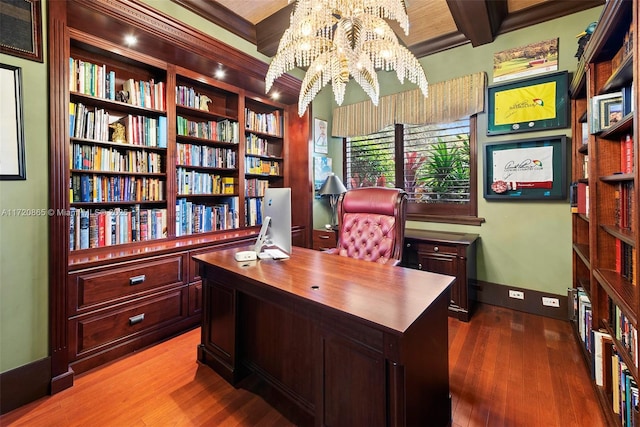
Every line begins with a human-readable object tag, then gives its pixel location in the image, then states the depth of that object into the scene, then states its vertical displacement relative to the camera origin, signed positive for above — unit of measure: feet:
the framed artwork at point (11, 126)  5.19 +1.56
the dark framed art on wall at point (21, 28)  5.22 +3.41
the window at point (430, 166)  10.27 +1.70
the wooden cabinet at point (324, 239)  11.70 -1.21
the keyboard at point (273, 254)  6.43 -1.00
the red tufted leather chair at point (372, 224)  7.62 -0.38
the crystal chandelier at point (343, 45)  5.42 +3.36
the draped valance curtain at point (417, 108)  9.68 +3.89
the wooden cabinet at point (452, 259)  8.66 -1.55
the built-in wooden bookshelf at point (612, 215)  4.21 -0.09
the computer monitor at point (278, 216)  6.07 -0.13
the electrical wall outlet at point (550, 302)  8.73 -2.81
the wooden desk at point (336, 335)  3.54 -1.91
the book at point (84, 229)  7.07 -0.44
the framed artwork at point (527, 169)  8.53 +1.25
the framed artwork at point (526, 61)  8.64 +4.62
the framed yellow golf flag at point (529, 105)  8.45 +3.23
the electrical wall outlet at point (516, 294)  9.27 -2.73
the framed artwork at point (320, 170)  12.75 +1.83
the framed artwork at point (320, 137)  12.61 +3.27
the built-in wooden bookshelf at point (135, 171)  5.98 +1.14
